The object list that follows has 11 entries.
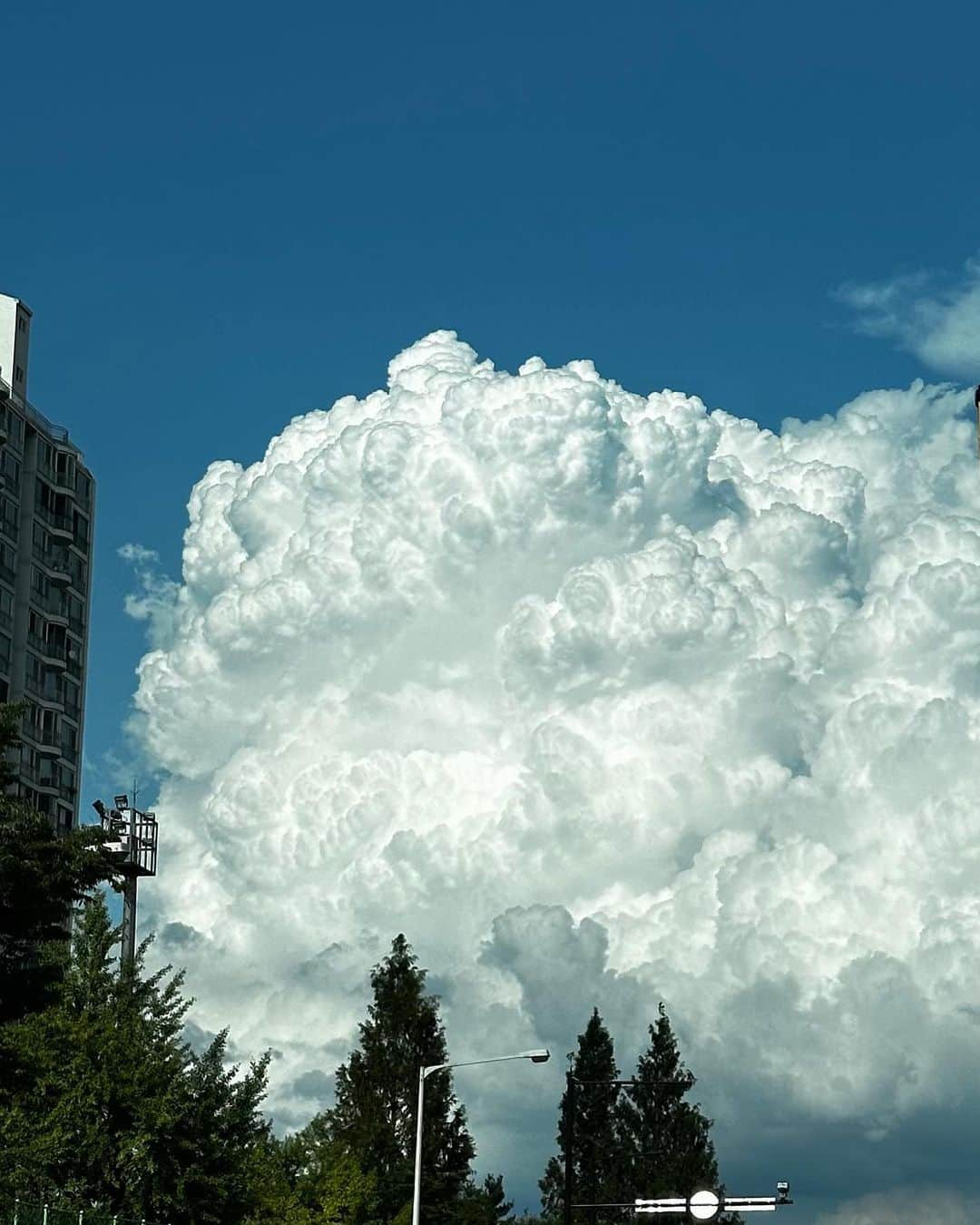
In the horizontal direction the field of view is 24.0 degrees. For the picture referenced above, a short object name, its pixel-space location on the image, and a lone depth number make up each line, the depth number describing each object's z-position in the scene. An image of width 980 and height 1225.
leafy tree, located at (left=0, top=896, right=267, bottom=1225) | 67.12
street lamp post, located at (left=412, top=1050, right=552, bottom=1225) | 71.75
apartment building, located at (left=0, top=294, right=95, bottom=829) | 137.50
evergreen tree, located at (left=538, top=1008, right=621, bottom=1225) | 134.62
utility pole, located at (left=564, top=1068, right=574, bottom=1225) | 83.68
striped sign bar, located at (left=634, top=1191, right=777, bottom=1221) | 66.25
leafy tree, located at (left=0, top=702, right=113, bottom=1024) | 65.50
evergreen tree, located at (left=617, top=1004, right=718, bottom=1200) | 136.62
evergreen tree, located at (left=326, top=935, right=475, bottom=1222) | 112.31
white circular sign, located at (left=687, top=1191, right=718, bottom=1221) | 65.88
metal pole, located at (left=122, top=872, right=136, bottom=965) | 110.69
